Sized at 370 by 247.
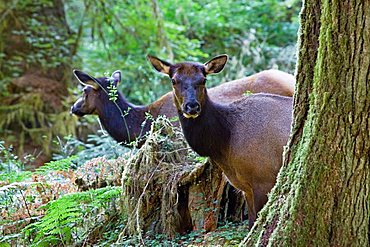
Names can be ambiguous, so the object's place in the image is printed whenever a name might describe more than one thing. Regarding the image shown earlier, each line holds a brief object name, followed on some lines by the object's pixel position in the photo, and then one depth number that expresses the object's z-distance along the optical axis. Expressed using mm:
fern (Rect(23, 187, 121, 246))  12266
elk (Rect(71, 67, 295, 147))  18937
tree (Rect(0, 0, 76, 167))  31172
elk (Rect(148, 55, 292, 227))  12328
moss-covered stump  13562
